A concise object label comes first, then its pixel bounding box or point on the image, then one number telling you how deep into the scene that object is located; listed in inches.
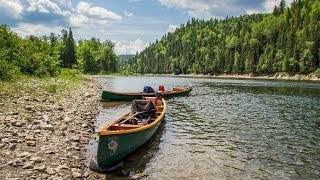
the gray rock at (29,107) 541.5
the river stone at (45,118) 496.2
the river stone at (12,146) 340.2
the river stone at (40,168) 307.6
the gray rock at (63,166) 329.6
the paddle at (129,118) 485.2
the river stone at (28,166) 306.1
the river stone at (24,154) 328.0
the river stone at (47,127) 450.9
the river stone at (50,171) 308.5
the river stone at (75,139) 440.5
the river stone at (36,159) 326.5
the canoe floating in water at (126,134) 357.0
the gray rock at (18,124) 425.7
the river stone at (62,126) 476.8
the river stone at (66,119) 532.3
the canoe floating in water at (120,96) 1034.0
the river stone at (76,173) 320.0
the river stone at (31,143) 369.5
